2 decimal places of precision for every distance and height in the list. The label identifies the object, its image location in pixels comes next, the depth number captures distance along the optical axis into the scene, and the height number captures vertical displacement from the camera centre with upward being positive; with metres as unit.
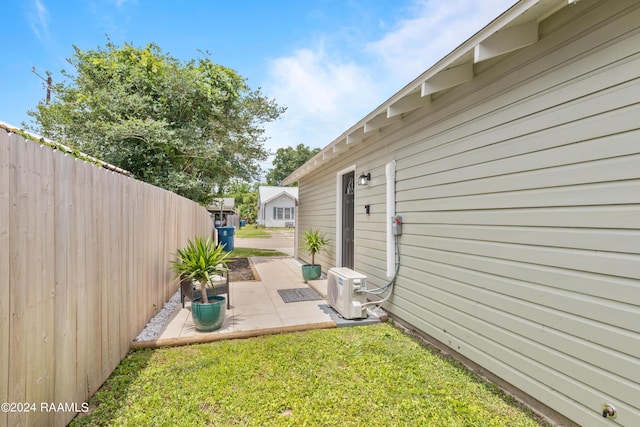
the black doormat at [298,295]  5.11 -1.51
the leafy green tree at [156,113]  8.38 +2.95
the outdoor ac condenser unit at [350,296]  4.09 -1.17
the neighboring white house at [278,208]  29.25 +0.34
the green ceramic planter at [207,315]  3.58 -1.26
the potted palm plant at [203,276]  3.59 -0.80
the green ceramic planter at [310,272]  6.42 -1.30
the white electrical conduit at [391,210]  4.12 +0.04
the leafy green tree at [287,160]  45.09 +7.84
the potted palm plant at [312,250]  6.44 -0.84
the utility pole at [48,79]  12.38 +5.43
